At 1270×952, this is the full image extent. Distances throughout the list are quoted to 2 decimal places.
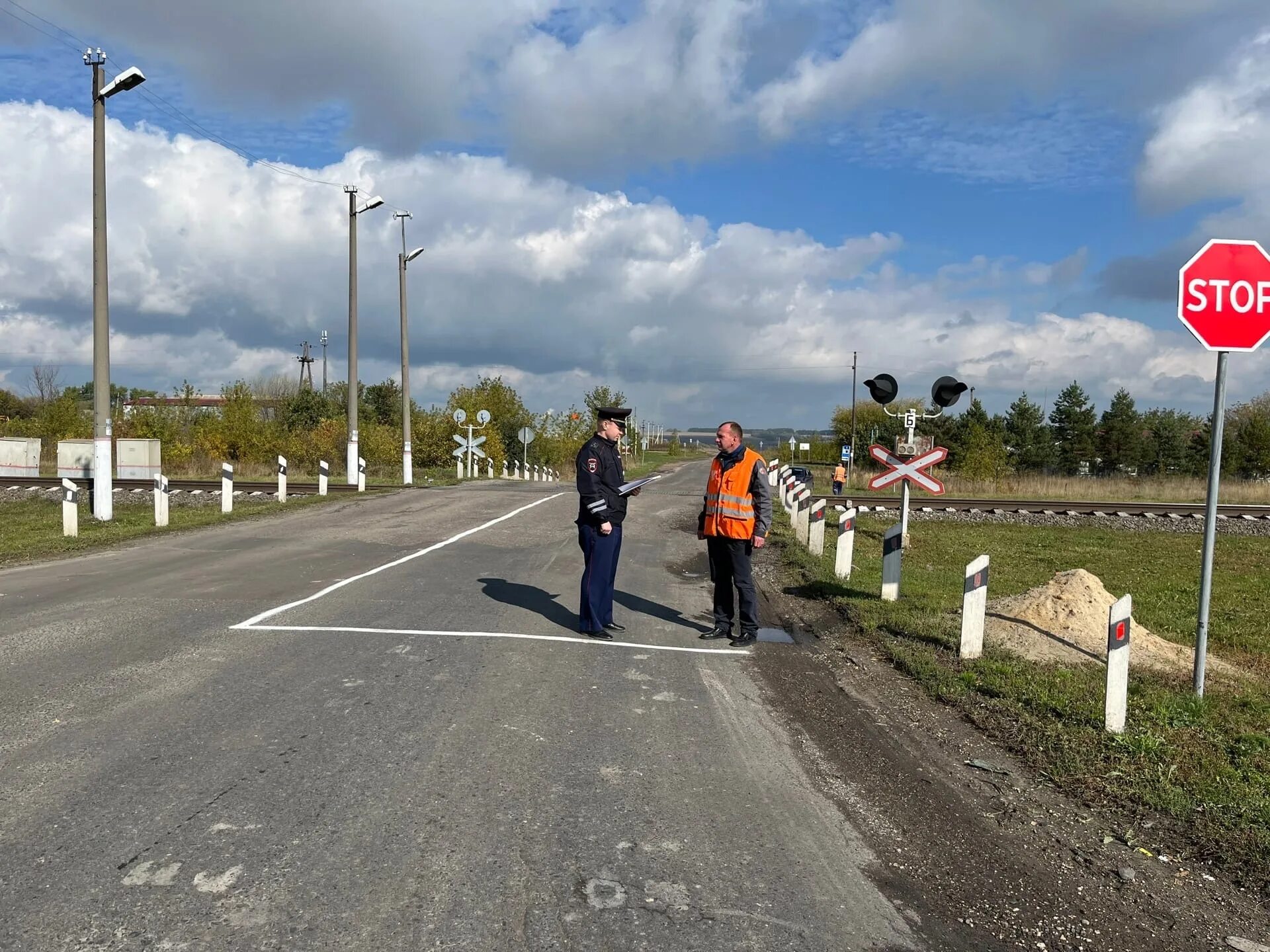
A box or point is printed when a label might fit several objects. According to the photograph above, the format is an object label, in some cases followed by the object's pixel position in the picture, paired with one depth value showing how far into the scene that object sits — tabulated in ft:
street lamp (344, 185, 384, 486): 96.78
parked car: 133.08
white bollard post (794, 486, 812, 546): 60.03
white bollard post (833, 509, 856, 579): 41.88
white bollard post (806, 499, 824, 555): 50.98
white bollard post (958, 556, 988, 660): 26.76
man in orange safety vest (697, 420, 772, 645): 28.71
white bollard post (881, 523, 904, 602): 35.81
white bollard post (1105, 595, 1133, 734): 20.30
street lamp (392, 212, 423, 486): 109.50
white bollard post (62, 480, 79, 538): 54.29
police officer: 28.40
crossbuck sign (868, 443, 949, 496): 45.11
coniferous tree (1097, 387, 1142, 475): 274.98
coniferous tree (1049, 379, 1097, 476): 275.18
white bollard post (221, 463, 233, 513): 68.59
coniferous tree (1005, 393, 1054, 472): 269.23
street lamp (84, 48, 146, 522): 58.75
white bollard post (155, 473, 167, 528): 60.54
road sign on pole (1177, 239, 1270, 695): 21.16
